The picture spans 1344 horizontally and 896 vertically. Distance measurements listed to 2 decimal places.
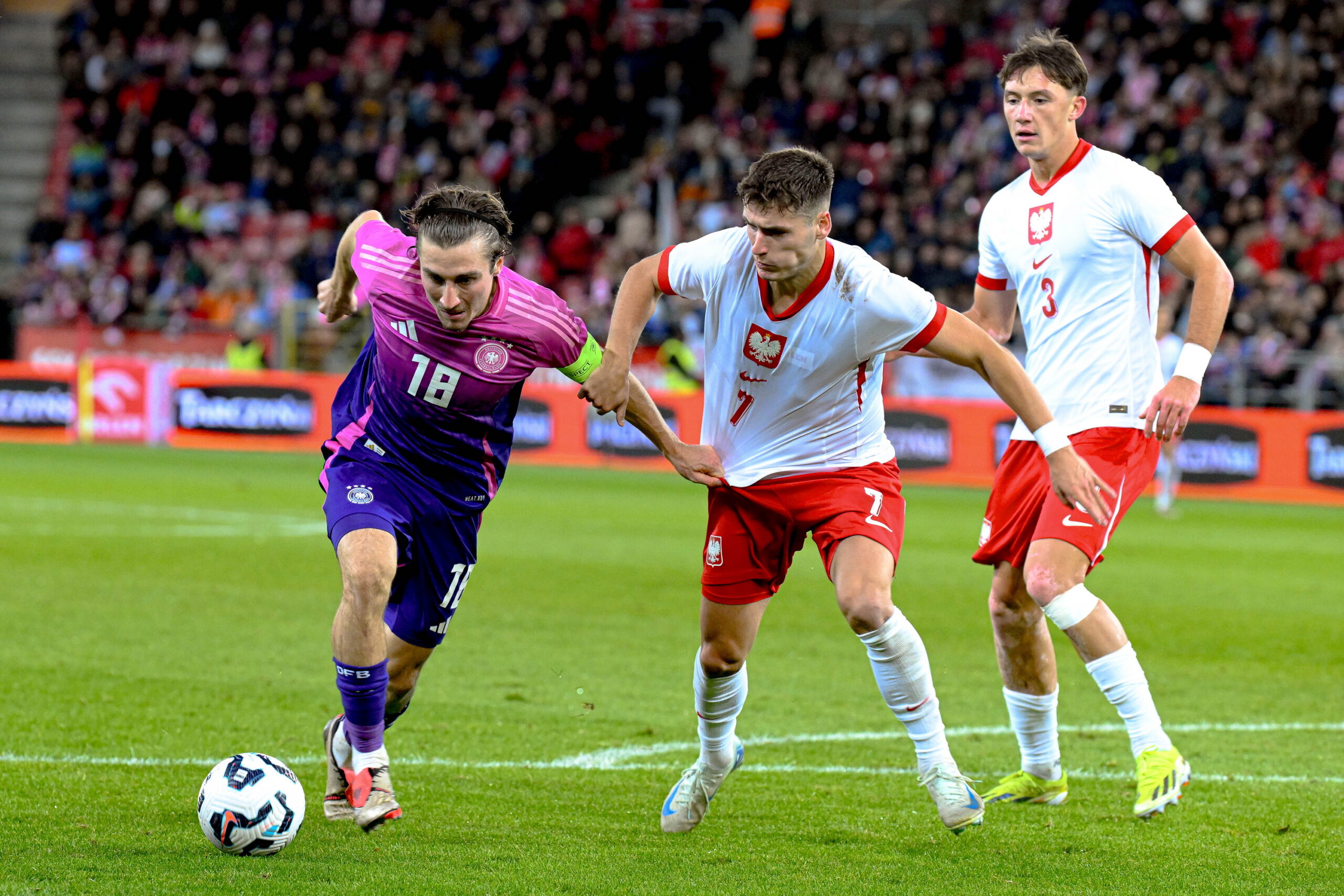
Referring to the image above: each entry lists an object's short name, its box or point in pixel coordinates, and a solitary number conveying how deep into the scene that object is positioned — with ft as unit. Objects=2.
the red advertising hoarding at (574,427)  128.77
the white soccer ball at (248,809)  31.37
